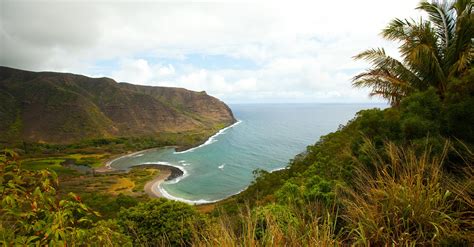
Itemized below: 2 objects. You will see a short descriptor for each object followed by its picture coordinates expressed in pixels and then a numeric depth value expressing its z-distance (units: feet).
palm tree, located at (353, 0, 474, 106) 19.83
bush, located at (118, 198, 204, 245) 40.11
